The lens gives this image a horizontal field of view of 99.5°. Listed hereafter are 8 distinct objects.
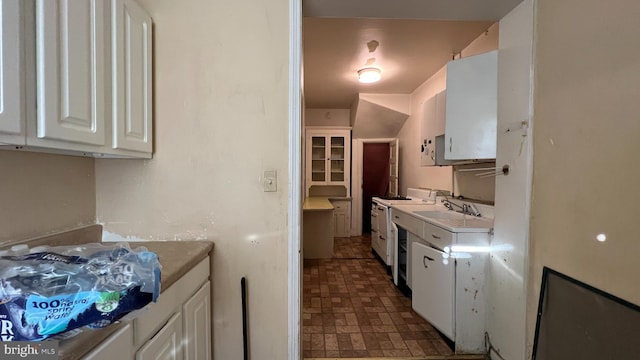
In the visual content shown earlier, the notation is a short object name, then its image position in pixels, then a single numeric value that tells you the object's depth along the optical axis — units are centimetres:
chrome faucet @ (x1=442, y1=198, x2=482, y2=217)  248
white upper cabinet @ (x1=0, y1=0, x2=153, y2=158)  76
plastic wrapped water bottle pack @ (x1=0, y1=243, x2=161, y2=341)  59
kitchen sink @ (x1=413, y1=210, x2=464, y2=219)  256
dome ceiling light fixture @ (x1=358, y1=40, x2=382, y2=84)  334
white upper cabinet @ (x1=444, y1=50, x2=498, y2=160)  189
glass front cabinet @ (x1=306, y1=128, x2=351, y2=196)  542
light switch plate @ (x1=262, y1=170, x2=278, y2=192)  146
